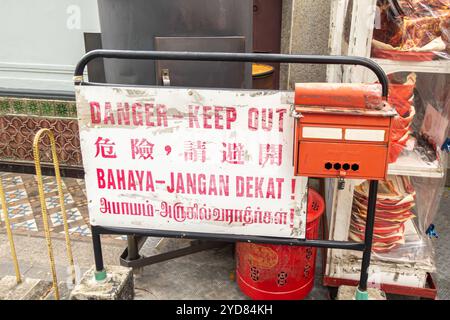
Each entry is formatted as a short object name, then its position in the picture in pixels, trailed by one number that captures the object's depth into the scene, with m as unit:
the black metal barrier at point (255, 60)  2.23
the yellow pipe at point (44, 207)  2.60
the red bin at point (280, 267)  3.03
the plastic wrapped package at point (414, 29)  2.75
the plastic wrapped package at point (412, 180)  2.92
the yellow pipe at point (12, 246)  2.92
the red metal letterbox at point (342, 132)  2.09
